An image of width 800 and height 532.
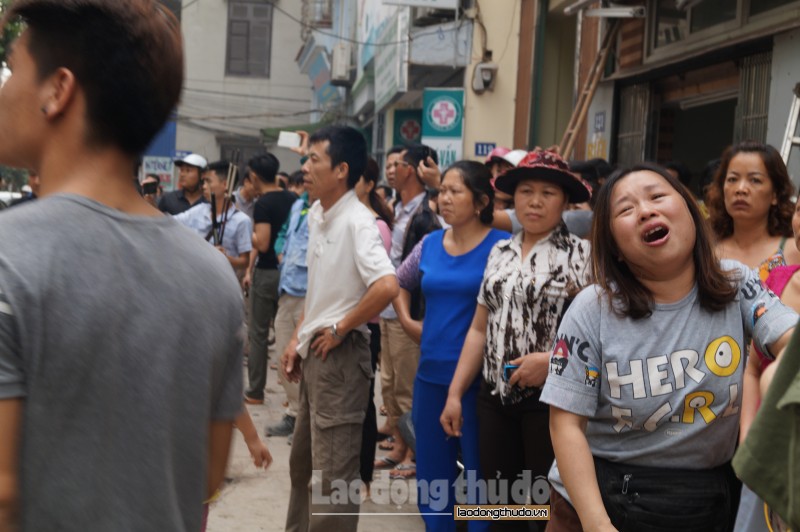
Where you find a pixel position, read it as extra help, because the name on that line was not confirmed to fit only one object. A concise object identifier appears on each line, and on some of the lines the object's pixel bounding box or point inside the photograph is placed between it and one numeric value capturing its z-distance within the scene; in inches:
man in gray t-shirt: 68.4
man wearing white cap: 395.2
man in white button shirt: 197.8
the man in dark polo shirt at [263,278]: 375.6
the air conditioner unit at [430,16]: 647.8
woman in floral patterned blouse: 184.7
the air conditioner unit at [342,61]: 1047.0
